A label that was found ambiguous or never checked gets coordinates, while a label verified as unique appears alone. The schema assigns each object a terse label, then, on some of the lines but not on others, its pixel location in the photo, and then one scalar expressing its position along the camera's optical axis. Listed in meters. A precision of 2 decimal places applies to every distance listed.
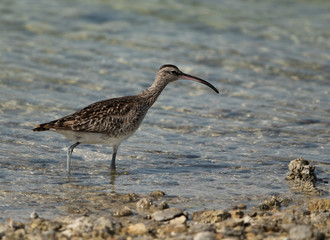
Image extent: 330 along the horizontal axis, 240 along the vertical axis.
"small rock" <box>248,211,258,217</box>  15.67
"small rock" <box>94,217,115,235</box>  13.93
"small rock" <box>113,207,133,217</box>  15.82
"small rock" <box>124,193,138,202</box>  17.38
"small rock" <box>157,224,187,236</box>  14.24
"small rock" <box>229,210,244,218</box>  15.67
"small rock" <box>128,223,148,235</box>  14.27
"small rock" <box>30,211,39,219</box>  15.14
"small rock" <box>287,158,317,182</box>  19.19
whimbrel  19.69
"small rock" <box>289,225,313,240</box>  13.38
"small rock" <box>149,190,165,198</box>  17.79
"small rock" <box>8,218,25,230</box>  14.31
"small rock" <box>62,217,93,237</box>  13.87
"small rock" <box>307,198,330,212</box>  16.14
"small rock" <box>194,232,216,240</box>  13.29
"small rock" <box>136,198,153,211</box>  16.43
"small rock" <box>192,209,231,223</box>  15.30
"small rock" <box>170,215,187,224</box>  15.00
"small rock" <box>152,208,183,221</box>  15.26
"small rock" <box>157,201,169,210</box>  16.30
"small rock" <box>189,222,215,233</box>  14.08
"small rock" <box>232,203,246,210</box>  16.72
